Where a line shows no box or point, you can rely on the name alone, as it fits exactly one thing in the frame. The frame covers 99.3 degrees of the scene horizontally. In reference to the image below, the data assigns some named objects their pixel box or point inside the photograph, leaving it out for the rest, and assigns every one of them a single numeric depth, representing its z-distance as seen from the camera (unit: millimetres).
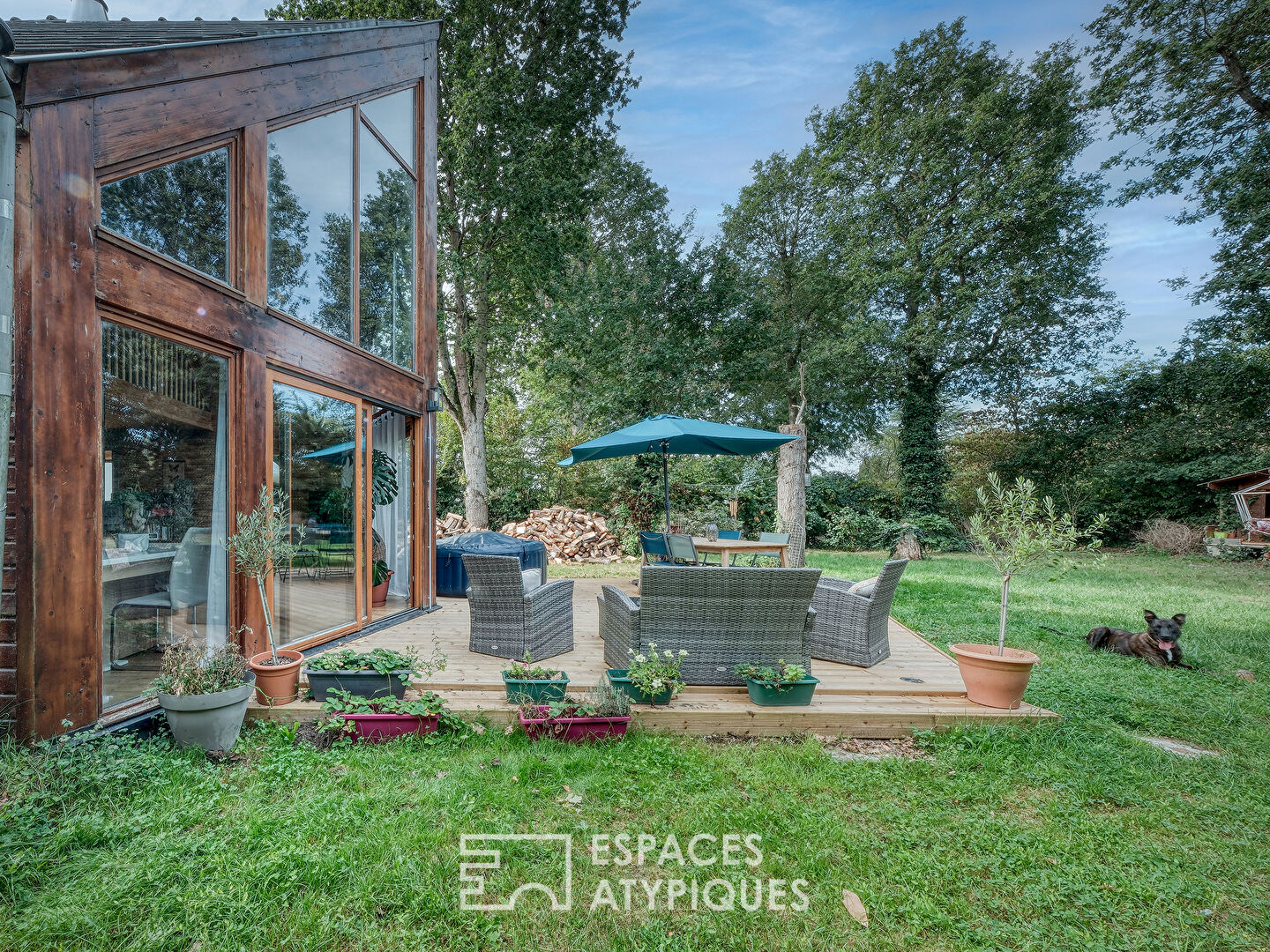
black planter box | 3336
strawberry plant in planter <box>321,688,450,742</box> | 3066
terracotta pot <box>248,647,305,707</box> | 3299
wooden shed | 12195
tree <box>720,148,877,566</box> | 15695
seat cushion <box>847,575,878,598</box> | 4246
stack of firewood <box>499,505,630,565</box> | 11426
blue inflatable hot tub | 6820
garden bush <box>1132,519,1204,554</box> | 13219
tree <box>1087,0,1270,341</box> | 9102
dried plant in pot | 2770
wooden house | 2475
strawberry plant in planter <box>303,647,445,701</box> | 3338
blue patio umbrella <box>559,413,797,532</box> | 5738
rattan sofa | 3586
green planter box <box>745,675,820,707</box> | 3395
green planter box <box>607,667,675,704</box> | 3383
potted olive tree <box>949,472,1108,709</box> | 3203
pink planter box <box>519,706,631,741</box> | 3062
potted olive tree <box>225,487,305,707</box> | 3309
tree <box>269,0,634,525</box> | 12008
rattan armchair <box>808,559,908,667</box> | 4211
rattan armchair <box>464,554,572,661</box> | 4164
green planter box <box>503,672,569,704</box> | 3299
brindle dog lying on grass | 4641
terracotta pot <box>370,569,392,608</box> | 6070
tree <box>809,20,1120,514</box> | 13820
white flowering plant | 3322
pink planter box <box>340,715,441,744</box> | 3070
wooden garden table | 6023
